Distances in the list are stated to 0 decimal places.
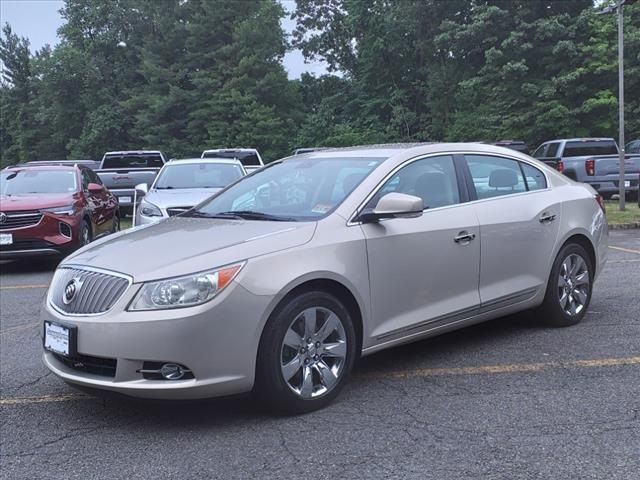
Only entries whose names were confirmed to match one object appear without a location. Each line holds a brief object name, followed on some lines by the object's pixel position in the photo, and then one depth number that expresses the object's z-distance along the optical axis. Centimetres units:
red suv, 979
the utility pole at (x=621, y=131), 1547
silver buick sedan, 364
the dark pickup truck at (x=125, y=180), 1712
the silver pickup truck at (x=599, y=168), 1766
